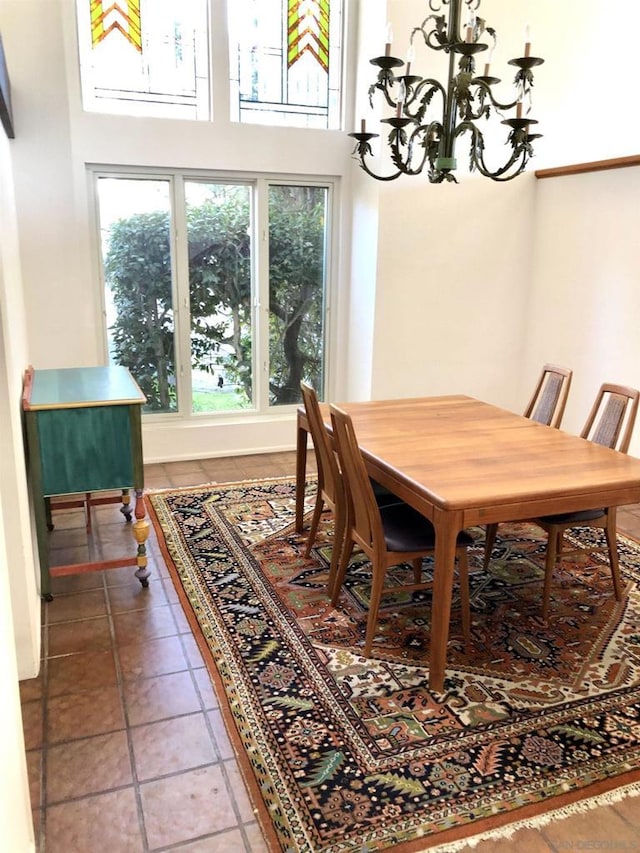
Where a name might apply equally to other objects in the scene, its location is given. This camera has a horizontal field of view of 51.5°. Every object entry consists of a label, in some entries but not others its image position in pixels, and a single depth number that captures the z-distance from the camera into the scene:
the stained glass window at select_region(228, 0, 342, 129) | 4.39
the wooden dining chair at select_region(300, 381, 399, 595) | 2.79
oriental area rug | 1.84
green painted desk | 2.69
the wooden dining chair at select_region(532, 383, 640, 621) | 2.73
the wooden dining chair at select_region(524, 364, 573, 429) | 3.34
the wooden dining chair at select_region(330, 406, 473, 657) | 2.41
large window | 4.46
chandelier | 2.43
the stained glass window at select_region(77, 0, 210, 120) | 4.09
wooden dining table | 2.18
